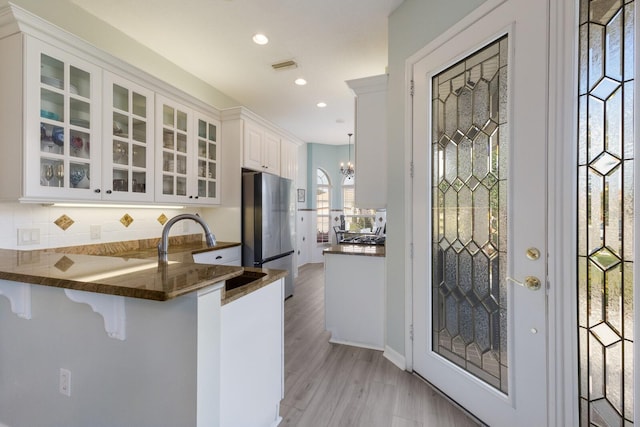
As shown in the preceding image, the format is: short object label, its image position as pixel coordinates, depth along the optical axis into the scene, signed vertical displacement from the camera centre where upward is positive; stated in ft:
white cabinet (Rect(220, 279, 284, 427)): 4.02 -2.27
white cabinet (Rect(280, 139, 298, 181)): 14.88 +2.88
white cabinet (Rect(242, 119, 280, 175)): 11.78 +2.79
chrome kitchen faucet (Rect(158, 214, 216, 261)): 4.48 -0.38
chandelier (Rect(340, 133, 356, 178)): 21.67 +3.25
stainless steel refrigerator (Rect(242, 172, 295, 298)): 11.48 -0.32
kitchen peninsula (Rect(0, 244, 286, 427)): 3.35 -1.76
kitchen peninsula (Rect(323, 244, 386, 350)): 8.39 -2.46
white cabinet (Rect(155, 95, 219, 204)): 9.06 +1.96
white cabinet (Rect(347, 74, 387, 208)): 8.23 +2.07
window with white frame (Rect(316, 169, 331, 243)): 24.64 +0.40
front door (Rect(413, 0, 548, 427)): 4.44 -0.02
